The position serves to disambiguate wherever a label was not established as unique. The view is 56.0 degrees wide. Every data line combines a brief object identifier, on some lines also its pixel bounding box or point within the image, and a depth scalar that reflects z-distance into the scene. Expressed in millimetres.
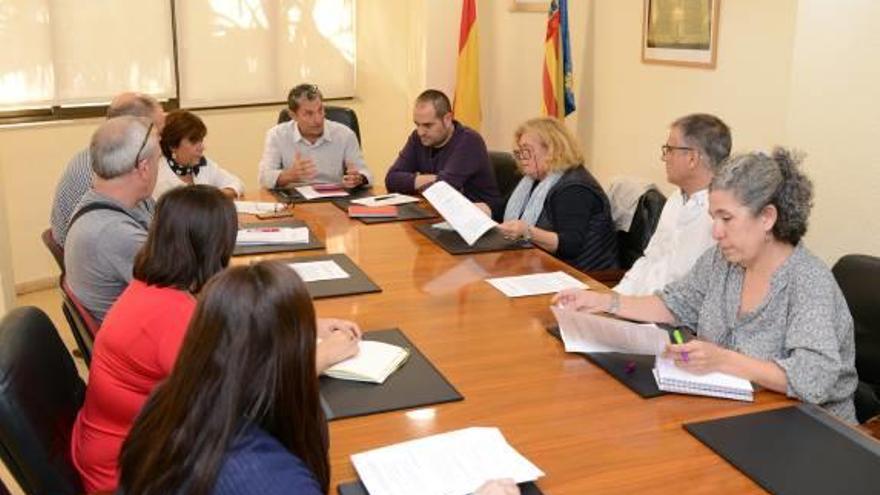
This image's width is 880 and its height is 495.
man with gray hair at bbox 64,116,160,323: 2299
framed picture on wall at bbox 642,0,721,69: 3566
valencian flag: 4422
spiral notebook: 1802
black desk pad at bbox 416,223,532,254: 3059
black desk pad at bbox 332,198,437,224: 3535
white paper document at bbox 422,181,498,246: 3100
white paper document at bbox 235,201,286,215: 3670
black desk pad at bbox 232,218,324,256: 3009
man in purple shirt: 4043
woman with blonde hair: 3227
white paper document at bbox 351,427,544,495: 1411
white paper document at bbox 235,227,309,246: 3088
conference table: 1500
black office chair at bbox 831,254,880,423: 2211
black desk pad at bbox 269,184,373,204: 3928
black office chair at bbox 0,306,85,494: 1536
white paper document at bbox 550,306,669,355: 1904
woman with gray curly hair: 1825
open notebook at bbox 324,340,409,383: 1869
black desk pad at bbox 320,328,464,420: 1732
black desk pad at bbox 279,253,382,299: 2510
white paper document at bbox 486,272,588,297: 2578
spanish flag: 5152
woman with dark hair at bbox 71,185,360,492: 1739
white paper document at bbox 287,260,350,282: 2678
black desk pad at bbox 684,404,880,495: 1442
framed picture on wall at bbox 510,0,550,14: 4862
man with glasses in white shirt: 2707
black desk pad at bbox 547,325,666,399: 1845
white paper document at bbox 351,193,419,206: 3777
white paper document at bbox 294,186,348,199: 3988
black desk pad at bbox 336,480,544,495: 1415
